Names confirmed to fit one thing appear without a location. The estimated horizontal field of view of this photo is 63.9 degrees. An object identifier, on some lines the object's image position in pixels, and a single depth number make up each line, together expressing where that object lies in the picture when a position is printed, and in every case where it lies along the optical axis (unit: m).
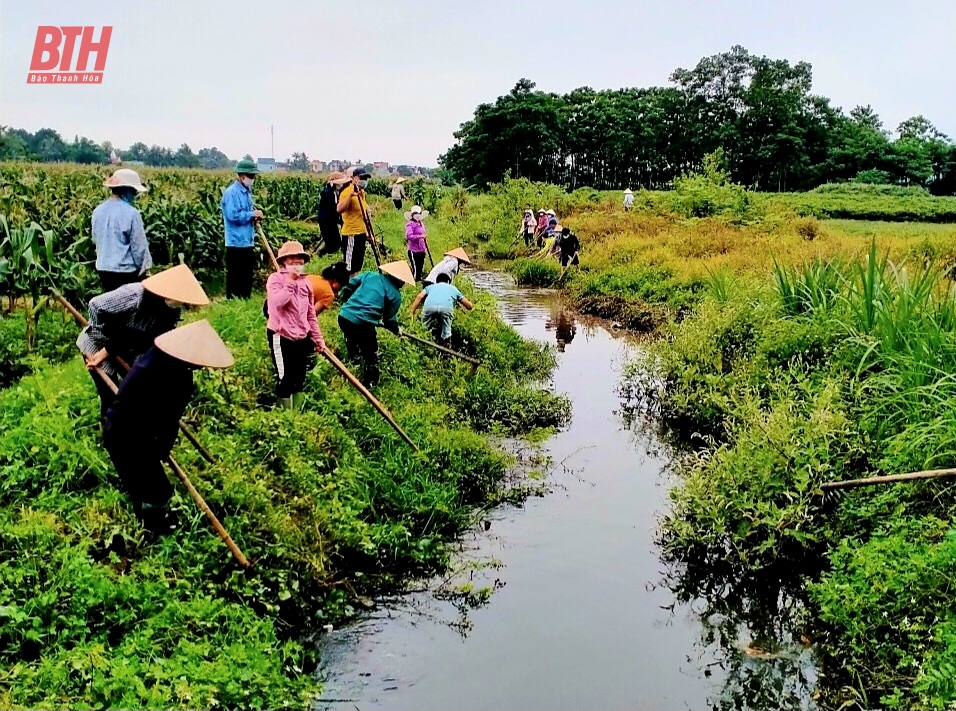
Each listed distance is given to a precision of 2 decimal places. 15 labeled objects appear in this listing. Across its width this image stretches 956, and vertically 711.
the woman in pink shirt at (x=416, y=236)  12.62
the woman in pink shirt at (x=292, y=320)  6.12
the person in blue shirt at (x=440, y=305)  8.62
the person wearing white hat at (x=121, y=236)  6.23
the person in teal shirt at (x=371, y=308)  7.23
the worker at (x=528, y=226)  23.37
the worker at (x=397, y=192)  15.89
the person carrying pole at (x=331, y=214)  10.66
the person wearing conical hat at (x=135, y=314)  4.54
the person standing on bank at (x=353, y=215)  10.13
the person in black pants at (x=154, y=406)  4.21
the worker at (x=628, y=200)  26.54
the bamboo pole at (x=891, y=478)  4.50
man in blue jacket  8.33
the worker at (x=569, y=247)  18.39
